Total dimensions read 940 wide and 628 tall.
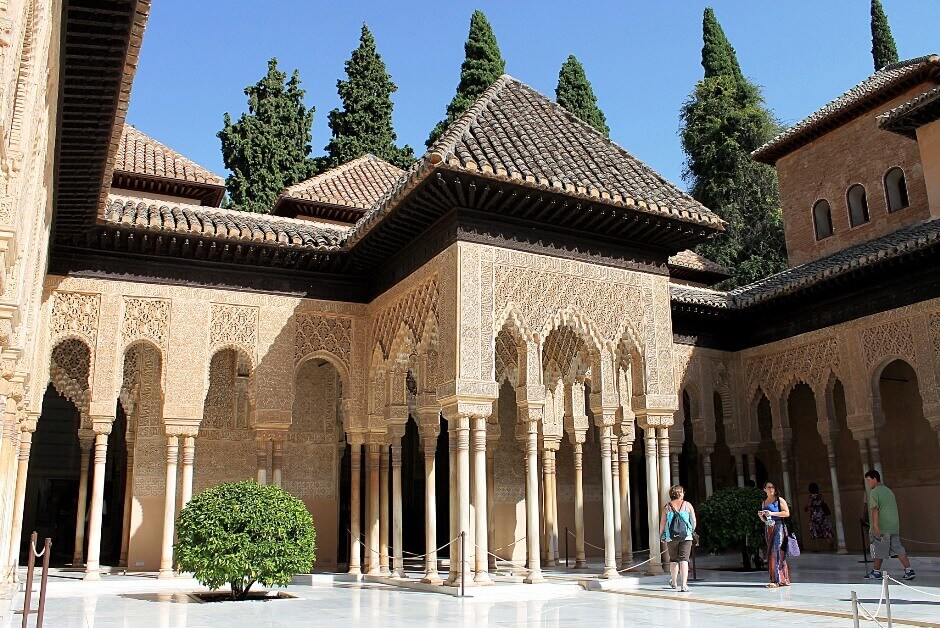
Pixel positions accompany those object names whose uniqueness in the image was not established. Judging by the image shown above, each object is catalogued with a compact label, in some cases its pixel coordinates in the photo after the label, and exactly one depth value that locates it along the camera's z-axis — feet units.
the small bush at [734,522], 39.68
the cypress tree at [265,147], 75.87
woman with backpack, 30.73
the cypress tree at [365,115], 84.02
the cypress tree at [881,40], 90.58
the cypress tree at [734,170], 87.45
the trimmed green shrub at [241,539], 28.81
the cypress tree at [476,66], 88.28
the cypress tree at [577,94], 91.25
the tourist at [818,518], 46.52
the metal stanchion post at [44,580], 17.43
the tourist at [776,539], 31.89
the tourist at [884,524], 31.32
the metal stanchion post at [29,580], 17.12
